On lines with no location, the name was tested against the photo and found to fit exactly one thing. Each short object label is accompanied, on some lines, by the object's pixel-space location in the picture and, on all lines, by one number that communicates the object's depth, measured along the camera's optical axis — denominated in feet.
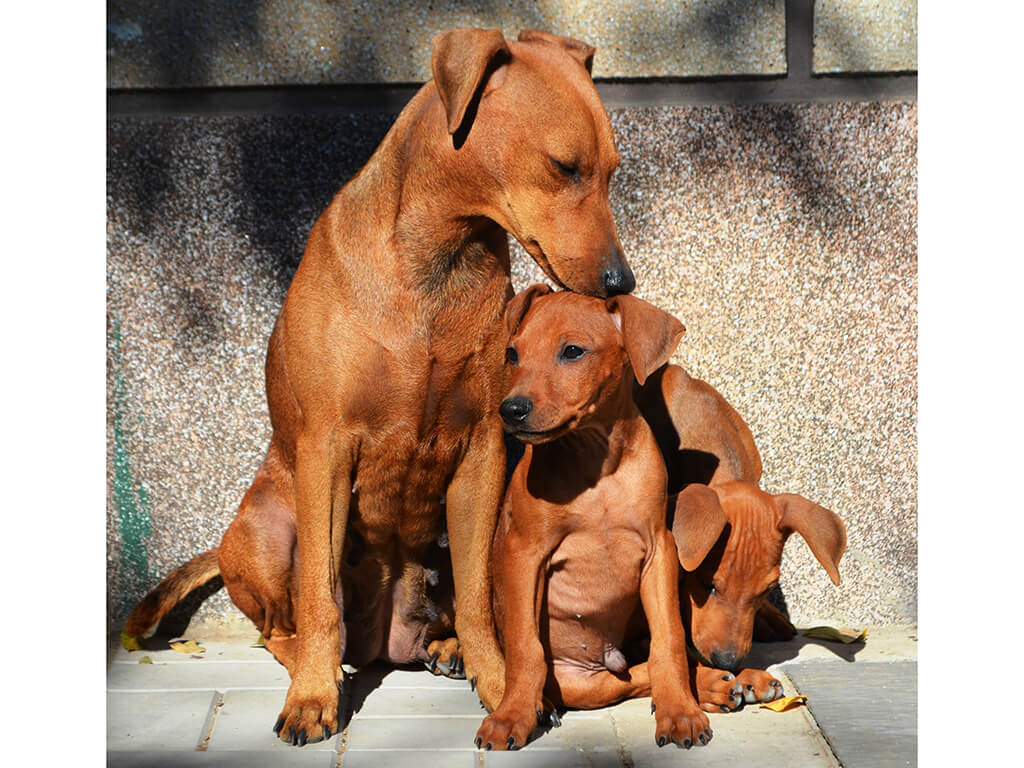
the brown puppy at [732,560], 15.62
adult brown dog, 14.47
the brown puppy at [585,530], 14.75
